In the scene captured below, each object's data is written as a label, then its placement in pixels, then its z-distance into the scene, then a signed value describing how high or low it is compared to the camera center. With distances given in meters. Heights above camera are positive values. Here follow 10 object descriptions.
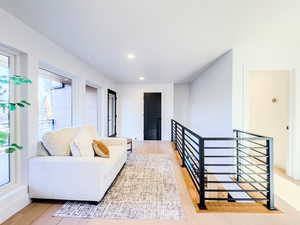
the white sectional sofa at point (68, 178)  2.01 -0.85
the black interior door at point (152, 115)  6.65 -0.19
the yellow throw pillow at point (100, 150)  2.50 -0.62
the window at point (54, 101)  2.72 +0.16
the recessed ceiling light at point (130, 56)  3.18 +1.10
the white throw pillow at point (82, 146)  2.24 -0.51
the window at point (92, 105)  4.91 +0.16
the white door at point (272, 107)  3.73 +0.08
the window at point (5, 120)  2.01 -0.13
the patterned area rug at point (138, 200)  1.85 -1.18
